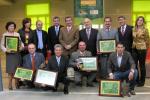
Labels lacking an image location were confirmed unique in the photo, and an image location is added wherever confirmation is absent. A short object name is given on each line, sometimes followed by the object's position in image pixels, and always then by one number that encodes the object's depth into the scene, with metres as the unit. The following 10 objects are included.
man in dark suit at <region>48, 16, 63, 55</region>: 4.57
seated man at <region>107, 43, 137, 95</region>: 4.05
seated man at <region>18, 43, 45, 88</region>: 4.34
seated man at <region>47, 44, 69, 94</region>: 4.19
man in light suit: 4.49
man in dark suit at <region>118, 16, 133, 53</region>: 4.38
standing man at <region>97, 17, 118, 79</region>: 4.43
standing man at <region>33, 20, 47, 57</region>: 4.52
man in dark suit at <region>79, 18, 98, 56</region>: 4.53
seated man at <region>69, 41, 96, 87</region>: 4.38
